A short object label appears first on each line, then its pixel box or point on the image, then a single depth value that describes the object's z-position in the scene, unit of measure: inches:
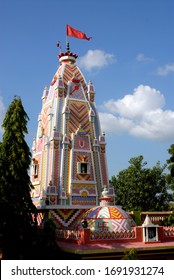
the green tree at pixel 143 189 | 1342.3
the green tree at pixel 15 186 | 567.5
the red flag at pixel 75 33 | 970.7
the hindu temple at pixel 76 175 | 644.7
